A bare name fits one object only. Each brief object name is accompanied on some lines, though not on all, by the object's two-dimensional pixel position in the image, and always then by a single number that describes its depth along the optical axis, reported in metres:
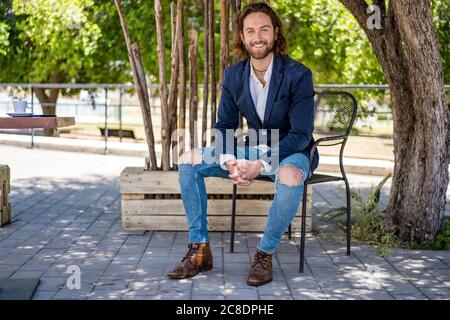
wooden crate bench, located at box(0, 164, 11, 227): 5.22
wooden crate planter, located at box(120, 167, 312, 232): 5.06
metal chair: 4.15
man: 3.87
